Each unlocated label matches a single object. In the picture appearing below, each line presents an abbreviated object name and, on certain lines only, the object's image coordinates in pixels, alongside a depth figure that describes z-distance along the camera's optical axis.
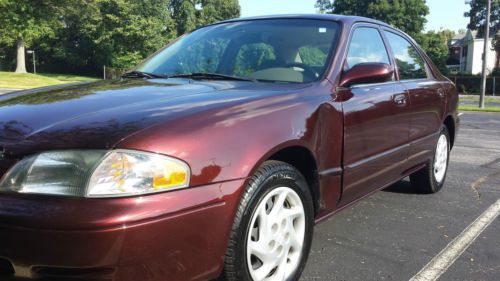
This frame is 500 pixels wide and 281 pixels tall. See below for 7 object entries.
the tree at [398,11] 60.25
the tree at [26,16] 35.16
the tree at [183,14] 63.72
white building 58.14
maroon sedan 1.86
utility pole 20.69
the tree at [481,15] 60.38
